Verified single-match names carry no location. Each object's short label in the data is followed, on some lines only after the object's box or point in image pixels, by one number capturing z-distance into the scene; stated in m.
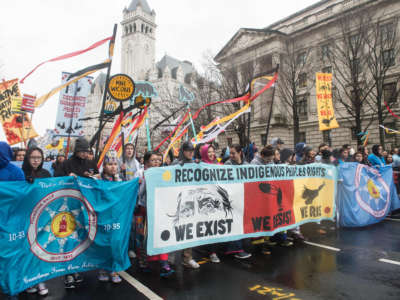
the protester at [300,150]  8.15
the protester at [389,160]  10.50
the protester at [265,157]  5.42
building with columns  21.49
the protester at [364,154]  8.69
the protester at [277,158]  6.54
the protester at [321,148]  7.10
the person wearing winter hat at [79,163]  4.26
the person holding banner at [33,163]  4.08
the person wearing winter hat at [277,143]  7.85
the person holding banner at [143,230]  4.14
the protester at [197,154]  5.82
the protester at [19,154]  8.34
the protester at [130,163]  6.05
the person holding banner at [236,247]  4.89
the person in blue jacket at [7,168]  3.62
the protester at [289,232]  5.64
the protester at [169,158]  6.94
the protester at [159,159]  4.91
